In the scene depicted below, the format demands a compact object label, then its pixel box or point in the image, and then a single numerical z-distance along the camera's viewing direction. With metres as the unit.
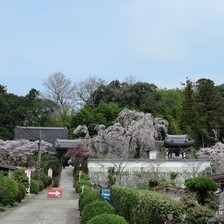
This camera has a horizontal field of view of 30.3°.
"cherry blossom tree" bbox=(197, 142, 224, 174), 36.68
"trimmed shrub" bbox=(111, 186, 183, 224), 8.05
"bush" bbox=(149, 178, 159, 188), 33.51
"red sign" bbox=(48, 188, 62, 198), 29.02
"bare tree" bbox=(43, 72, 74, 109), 67.44
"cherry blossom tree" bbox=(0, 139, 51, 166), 42.56
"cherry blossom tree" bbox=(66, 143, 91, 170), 41.44
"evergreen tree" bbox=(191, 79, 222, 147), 46.44
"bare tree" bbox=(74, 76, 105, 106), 67.31
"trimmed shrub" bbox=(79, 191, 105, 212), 15.59
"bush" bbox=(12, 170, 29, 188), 29.06
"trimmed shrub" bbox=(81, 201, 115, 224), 11.81
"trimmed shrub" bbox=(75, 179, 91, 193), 31.31
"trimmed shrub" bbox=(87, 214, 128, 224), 8.66
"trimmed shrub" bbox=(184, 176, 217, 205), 19.83
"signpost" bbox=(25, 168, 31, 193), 30.08
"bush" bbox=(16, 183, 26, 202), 24.97
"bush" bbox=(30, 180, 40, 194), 31.76
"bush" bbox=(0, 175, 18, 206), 22.02
